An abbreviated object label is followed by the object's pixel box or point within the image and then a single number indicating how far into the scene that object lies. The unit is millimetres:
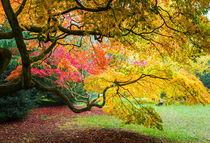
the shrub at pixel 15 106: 6617
